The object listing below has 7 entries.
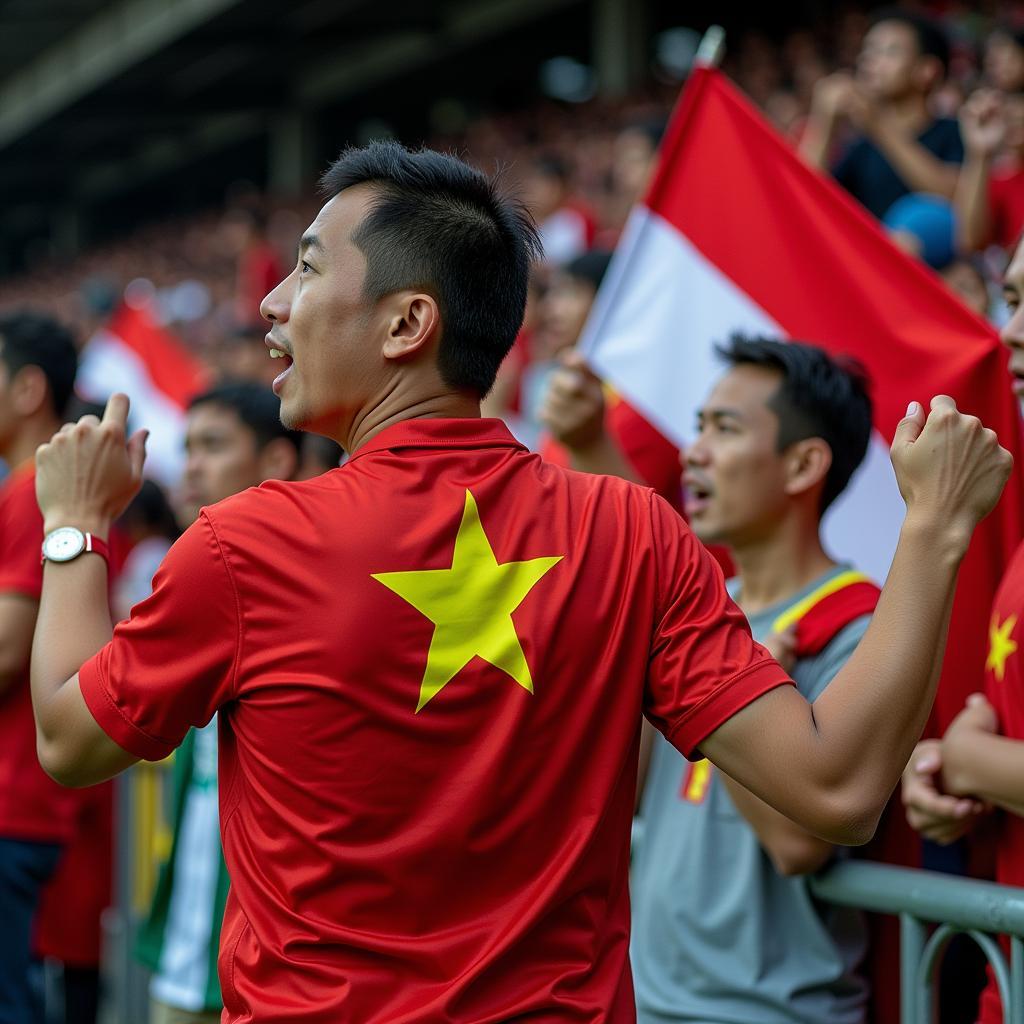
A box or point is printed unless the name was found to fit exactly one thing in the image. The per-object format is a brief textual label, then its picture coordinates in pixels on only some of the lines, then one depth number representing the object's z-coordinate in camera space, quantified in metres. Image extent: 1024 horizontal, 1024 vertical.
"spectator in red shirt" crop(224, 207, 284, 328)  13.65
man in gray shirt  2.82
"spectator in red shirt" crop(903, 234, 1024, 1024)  2.58
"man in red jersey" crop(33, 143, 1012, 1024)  1.87
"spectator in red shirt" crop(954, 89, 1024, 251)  4.92
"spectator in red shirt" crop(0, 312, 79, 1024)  3.64
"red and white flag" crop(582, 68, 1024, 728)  3.58
